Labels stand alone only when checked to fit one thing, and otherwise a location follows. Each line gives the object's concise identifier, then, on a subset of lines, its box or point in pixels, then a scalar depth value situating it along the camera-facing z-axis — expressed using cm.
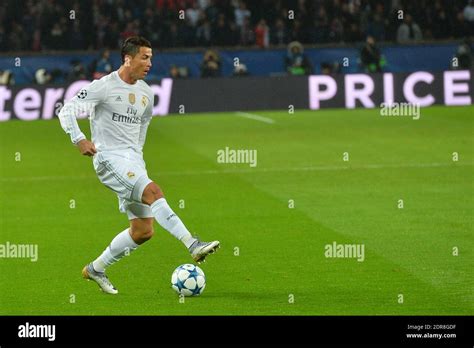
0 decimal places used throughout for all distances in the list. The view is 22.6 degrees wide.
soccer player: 1100
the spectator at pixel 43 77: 3491
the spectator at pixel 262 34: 3812
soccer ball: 1095
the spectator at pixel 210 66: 3531
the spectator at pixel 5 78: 3391
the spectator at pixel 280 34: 3825
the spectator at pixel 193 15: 3828
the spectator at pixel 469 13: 3888
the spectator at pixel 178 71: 3493
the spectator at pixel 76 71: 3471
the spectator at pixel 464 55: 3556
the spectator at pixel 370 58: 3534
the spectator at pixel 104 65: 3484
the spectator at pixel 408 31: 3788
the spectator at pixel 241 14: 3890
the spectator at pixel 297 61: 3562
